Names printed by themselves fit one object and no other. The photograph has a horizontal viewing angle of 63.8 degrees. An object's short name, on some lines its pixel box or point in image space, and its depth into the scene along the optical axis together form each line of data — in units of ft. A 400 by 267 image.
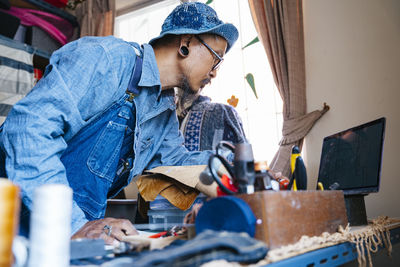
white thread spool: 1.46
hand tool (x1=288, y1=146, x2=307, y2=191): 2.76
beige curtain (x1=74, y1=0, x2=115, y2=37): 10.56
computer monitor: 3.95
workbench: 1.86
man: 2.73
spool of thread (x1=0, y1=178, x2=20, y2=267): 1.39
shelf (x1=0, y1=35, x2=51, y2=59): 8.54
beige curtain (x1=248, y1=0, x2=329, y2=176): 6.93
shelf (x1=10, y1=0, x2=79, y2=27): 9.84
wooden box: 1.96
